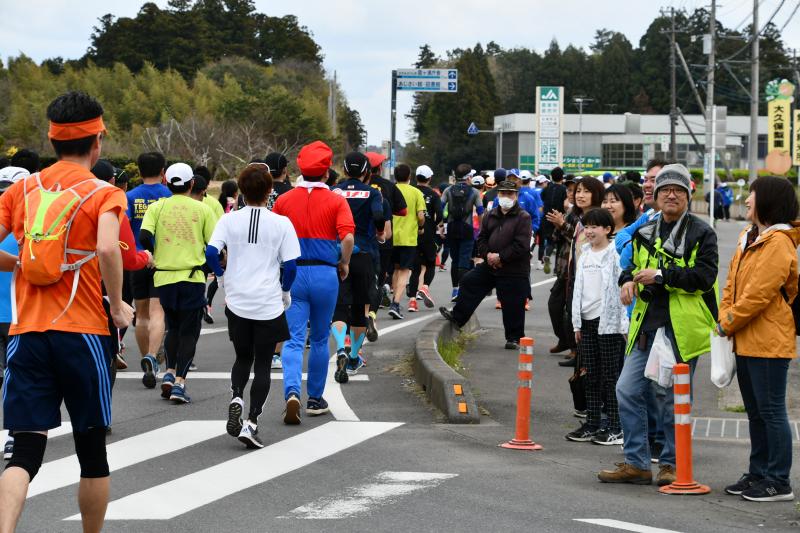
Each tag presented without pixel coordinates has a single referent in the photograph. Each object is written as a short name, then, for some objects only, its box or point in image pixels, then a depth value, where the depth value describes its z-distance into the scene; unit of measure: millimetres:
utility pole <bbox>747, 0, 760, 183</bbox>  93456
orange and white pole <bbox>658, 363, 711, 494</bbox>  14290
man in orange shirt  10094
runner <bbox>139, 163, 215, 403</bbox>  20734
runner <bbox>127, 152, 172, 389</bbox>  21766
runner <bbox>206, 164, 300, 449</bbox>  16859
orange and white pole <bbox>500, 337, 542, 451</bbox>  17187
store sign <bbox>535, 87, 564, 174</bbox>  184000
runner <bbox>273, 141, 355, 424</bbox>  18937
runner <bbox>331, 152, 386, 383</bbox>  22547
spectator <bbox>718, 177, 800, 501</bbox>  14094
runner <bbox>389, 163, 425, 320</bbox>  33156
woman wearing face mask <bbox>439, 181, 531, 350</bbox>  27047
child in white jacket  17766
